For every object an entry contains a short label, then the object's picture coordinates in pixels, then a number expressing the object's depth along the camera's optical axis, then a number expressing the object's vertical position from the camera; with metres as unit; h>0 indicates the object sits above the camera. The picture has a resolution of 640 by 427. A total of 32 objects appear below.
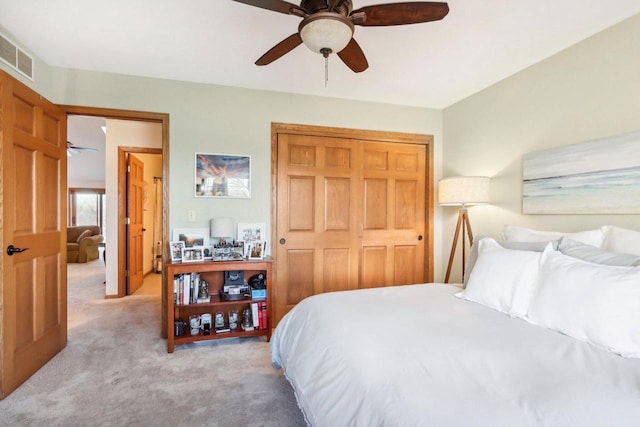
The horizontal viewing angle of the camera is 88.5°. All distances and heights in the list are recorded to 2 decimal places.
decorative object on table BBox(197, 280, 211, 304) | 2.82 -0.72
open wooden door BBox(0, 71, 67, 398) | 2.00 -0.15
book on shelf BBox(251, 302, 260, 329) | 2.96 -0.94
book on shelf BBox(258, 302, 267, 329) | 2.98 -0.95
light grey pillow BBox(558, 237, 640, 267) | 1.52 -0.21
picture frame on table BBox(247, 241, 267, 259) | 2.98 -0.35
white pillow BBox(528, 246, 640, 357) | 1.30 -0.39
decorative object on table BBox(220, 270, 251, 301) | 2.88 -0.69
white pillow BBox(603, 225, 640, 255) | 1.68 -0.15
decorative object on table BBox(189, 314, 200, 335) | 2.84 -0.99
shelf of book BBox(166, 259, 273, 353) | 2.67 -0.78
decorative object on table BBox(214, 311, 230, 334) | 2.93 -1.03
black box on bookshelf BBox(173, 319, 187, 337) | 2.80 -1.01
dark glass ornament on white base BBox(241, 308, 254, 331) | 2.96 -1.01
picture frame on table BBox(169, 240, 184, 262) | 2.81 -0.34
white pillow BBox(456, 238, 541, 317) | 1.72 -0.38
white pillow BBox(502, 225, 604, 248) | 1.90 -0.15
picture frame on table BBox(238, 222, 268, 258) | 3.14 -0.20
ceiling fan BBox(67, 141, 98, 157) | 5.14 +1.01
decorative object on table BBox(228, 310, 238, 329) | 2.96 -0.99
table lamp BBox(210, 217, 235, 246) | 2.88 -0.14
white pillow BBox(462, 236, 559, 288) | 1.93 -0.21
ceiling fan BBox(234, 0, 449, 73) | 1.48 +0.92
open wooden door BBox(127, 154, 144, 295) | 4.42 -0.18
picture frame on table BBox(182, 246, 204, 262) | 2.79 -0.37
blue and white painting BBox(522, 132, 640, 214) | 2.03 +0.24
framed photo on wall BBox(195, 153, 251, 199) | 3.07 +0.34
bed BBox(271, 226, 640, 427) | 0.93 -0.53
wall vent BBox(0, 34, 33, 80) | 2.16 +1.07
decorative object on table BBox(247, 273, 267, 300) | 2.91 -0.68
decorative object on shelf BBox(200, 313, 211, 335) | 2.88 -0.99
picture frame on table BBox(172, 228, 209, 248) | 2.95 -0.24
